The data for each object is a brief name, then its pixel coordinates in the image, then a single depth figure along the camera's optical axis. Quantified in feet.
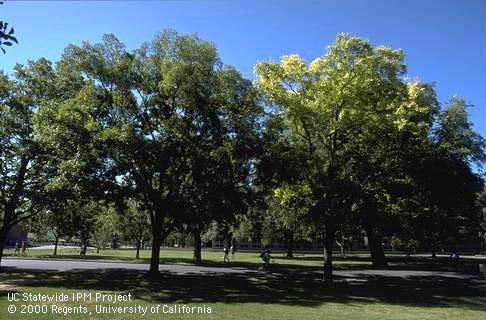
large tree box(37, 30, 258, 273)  67.72
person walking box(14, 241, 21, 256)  163.13
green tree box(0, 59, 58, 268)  83.20
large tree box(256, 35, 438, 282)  73.26
